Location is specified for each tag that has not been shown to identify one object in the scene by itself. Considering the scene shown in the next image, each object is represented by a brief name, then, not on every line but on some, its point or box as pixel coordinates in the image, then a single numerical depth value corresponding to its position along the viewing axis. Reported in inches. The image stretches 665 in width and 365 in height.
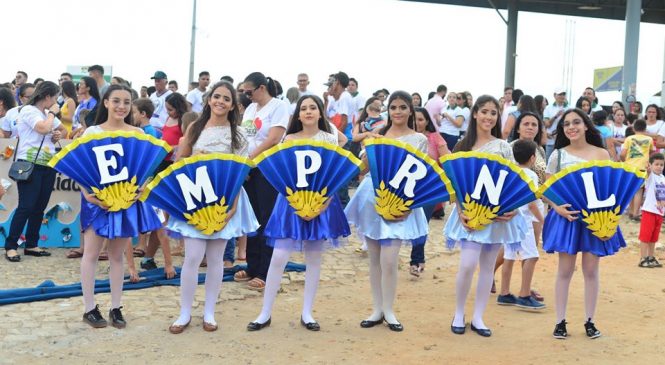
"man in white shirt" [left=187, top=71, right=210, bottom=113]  506.0
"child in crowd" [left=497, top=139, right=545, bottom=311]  275.1
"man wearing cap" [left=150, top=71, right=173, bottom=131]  452.1
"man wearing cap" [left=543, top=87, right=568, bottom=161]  568.7
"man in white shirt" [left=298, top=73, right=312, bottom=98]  526.3
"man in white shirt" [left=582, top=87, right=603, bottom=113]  575.9
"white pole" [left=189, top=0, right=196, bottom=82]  882.8
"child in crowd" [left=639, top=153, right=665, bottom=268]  377.4
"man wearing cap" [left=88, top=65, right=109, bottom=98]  426.0
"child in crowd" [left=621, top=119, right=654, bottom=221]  486.0
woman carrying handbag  331.0
